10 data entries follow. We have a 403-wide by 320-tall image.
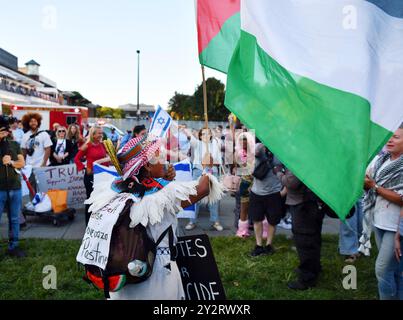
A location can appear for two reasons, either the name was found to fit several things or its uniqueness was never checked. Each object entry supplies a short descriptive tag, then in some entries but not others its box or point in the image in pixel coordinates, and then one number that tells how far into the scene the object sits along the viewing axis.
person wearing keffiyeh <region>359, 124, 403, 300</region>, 3.45
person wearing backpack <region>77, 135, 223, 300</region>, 2.34
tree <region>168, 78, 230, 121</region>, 55.66
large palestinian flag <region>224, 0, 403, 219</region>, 2.13
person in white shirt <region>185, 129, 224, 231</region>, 7.49
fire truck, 19.92
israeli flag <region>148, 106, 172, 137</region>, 4.41
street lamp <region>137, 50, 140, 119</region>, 42.01
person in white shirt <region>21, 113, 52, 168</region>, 8.48
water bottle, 2.28
